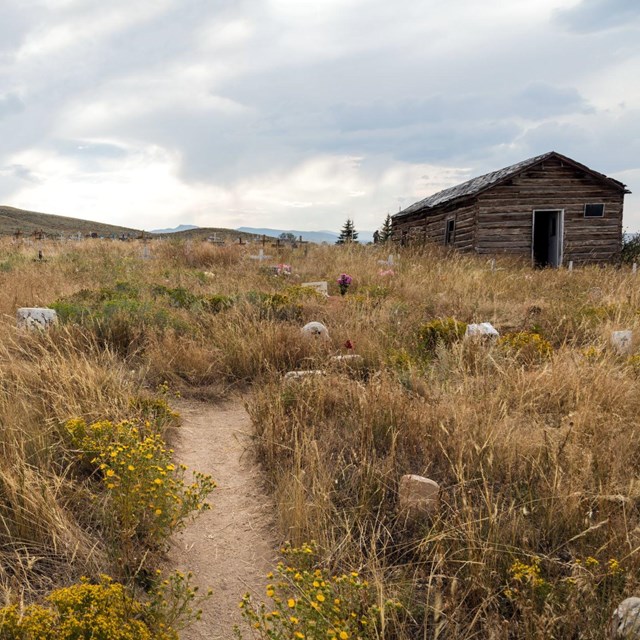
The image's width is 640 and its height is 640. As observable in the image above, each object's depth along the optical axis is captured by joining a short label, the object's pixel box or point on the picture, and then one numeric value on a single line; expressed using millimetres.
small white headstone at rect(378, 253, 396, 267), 12712
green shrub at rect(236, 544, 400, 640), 1688
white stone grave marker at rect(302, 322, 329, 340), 5707
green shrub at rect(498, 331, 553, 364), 5105
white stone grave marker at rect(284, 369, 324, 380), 4244
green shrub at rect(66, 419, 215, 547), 2371
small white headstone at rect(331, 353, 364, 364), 4815
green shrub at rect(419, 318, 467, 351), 5809
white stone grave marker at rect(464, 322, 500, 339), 5453
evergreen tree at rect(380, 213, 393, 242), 45419
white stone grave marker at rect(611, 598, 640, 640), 1702
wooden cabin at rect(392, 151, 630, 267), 17656
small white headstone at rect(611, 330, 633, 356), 5262
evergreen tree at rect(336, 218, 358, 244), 55534
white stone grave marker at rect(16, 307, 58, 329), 5332
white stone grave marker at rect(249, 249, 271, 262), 13990
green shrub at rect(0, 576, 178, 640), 1571
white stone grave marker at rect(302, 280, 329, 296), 9033
